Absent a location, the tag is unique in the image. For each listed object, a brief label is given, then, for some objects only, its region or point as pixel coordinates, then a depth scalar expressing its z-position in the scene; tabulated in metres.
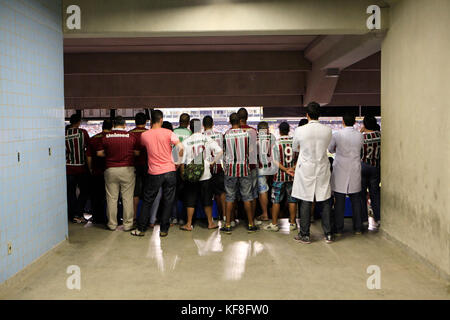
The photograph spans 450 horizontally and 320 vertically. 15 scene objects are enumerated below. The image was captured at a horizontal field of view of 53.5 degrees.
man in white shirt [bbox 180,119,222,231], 5.56
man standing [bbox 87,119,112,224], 5.84
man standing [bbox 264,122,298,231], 5.73
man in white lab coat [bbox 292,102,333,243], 4.99
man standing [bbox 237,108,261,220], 5.56
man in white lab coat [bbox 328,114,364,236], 5.30
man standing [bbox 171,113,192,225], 5.77
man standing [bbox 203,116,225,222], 5.58
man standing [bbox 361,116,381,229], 5.74
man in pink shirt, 5.32
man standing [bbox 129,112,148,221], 5.82
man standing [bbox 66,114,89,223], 6.06
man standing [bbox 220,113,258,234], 5.49
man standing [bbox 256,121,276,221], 5.83
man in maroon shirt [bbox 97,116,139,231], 5.59
